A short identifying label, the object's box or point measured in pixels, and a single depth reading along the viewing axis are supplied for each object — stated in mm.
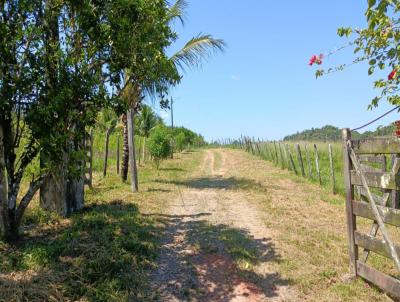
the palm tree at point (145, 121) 31453
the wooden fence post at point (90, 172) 12969
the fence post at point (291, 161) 18912
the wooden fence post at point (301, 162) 17469
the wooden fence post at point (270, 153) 26359
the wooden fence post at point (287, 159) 20808
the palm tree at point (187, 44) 15383
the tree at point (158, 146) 21078
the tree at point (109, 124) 17766
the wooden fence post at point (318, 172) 15057
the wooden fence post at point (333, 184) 13127
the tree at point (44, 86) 5562
